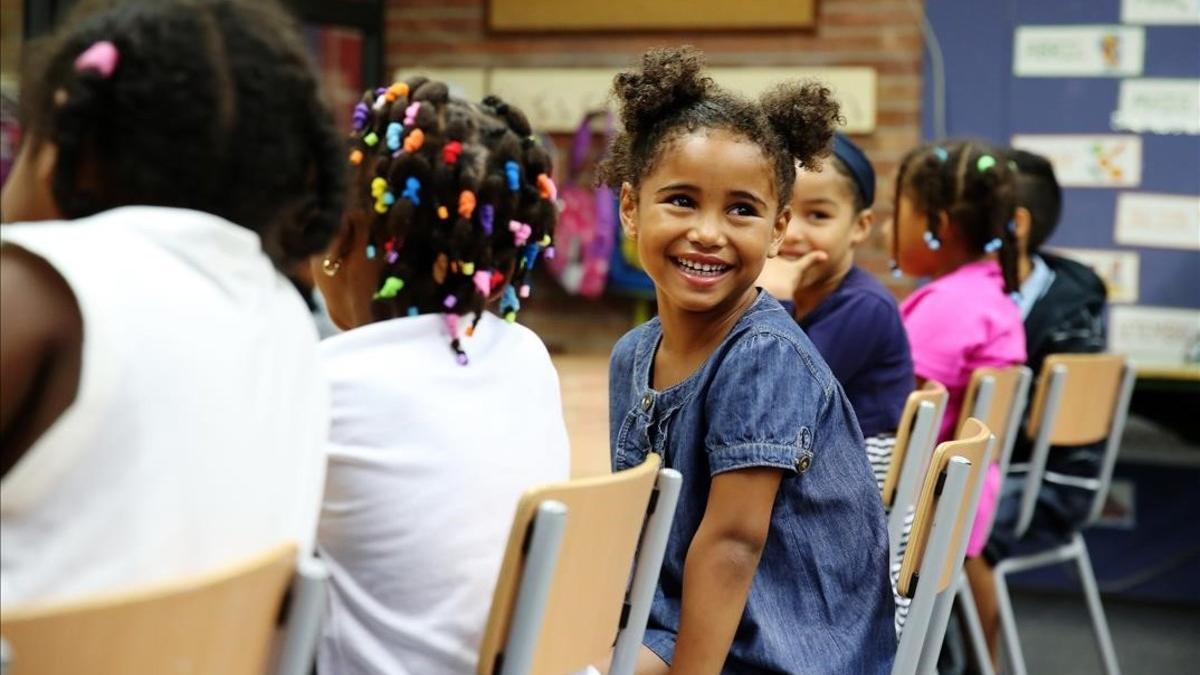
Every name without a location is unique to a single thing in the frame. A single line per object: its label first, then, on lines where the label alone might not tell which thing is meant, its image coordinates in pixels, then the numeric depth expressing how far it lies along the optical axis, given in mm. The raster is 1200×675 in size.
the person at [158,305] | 939
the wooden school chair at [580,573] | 1183
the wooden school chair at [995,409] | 2617
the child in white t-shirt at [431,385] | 1291
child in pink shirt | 2957
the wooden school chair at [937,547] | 1592
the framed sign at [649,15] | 4793
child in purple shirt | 2389
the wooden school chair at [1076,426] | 3041
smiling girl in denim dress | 1521
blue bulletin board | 4379
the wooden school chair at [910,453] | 2127
